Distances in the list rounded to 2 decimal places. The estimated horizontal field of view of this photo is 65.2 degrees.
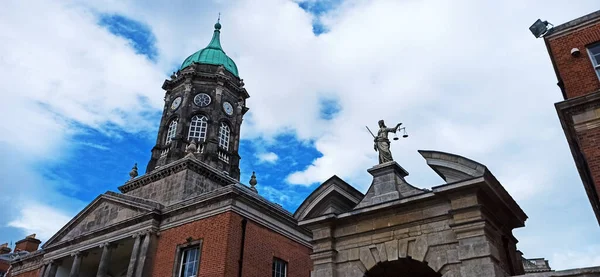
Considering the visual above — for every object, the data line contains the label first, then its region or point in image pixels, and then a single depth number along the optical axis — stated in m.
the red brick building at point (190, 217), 17.84
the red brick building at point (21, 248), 39.44
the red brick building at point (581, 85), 12.68
